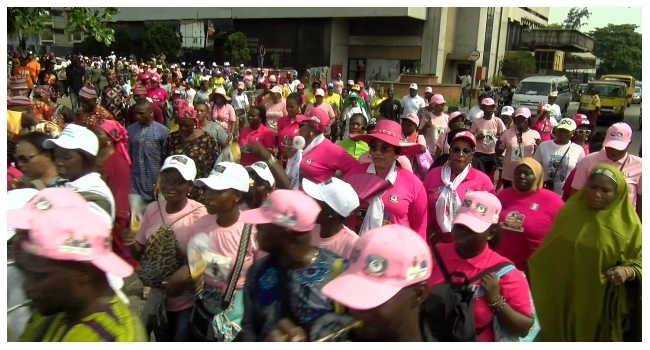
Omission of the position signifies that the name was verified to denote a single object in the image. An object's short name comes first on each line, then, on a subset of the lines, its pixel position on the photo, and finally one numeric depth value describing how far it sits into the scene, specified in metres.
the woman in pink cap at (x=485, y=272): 2.71
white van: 23.41
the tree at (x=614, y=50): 59.94
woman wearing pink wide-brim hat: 4.05
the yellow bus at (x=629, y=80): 32.64
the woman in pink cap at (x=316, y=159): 5.05
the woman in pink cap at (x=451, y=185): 4.53
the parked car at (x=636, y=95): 35.71
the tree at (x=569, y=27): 50.86
